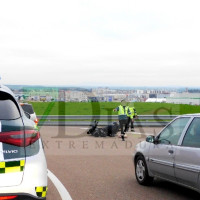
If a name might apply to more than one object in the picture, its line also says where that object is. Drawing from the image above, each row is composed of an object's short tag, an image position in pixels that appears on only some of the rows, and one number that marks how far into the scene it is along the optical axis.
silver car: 6.70
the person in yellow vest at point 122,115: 18.84
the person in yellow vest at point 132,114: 23.19
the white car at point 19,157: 4.67
